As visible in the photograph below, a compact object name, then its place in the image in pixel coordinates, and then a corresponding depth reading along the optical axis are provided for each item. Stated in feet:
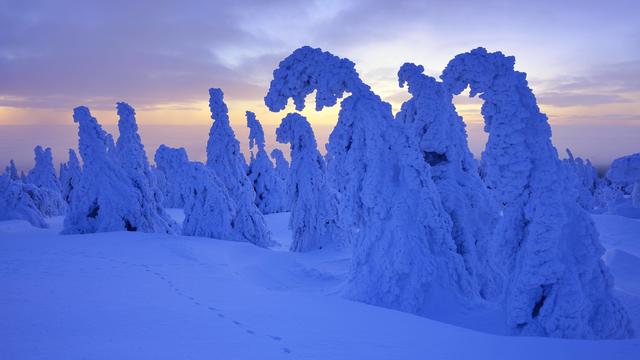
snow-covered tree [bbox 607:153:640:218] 120.52
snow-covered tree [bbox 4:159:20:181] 272.37
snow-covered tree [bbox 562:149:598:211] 242.17
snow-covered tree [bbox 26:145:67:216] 179.54
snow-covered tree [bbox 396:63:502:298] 44.70
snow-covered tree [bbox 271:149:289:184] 185.98
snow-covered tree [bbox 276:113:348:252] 79.61
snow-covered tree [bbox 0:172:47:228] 101.45
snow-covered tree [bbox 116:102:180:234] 74.79
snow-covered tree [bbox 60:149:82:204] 161.68
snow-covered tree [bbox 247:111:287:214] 139.64
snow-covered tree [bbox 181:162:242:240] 76.07
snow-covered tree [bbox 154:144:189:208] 77.71
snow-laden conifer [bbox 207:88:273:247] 83.82
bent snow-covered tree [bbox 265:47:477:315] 35.37
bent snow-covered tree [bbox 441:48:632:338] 26.48
